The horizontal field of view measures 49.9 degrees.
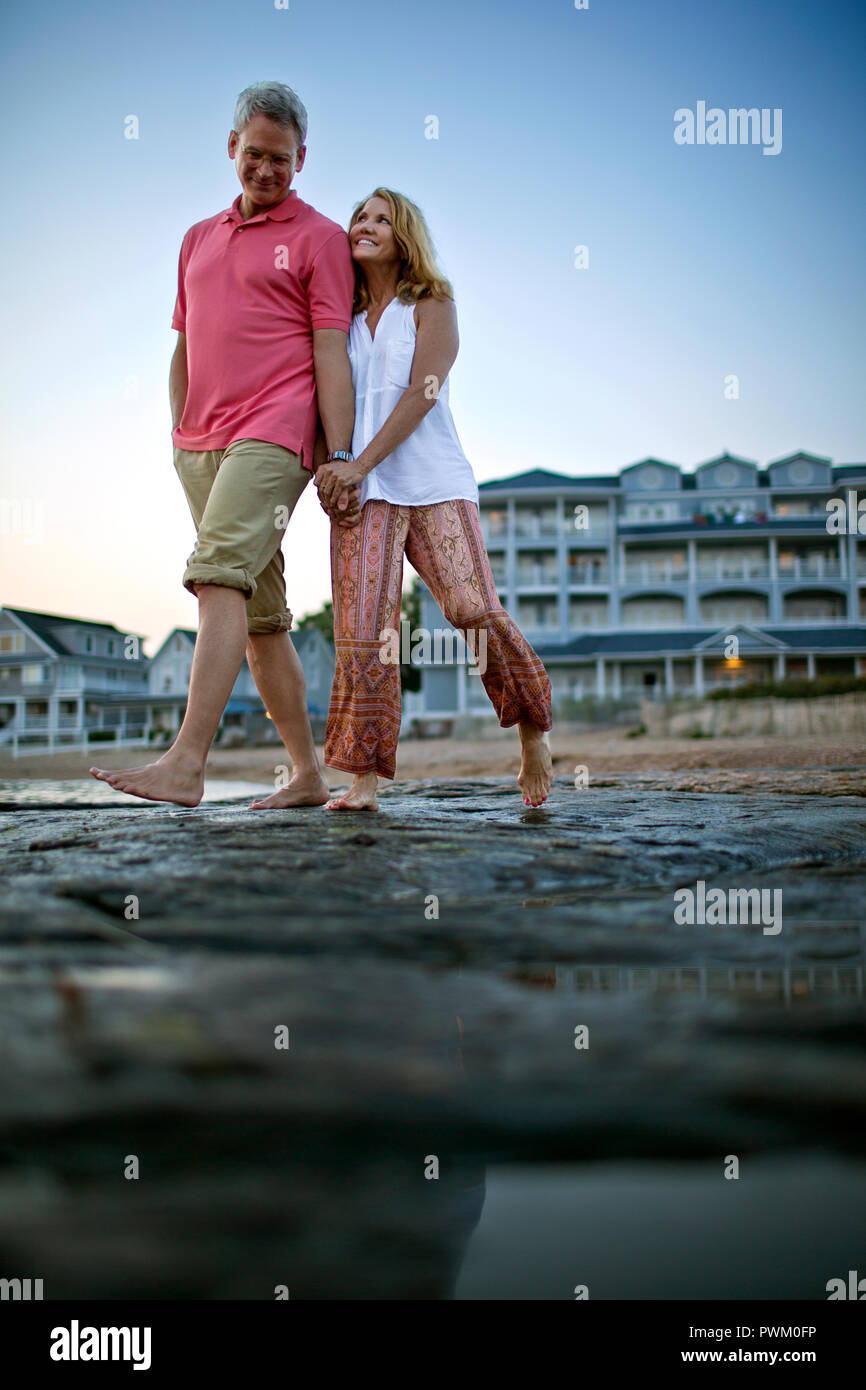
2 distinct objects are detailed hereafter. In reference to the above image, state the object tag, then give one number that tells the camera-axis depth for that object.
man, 2.57
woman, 2.62
